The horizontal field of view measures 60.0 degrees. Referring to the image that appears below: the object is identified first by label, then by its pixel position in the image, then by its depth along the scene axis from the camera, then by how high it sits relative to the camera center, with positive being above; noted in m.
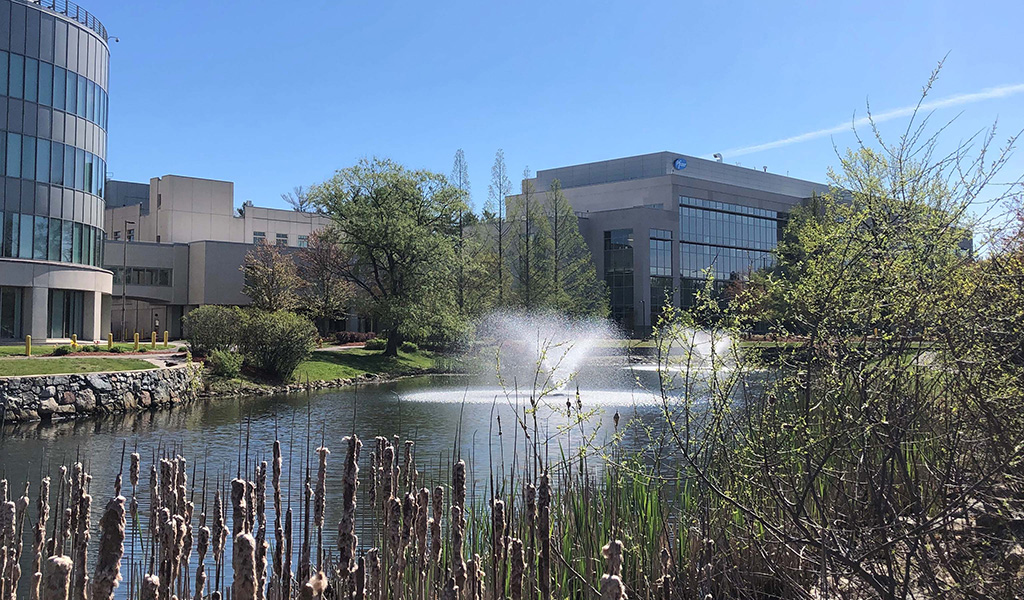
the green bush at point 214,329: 30.62 -0.01
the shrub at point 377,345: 42.50 -0.73
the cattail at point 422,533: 3.75 -0.93
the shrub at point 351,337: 47.88 -0.40
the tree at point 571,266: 51.31 +3.85
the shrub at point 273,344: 30.33 -0.51
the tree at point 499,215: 50.94 +6.75
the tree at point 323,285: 45.81 +2.41
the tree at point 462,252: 42.31 +3.85
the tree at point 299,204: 68.70 +10.99
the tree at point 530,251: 49.28 +4.66
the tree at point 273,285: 43.59 +2.25
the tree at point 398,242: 38.97 +3.93
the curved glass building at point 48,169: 34.94 +6.50
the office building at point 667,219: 61.41 +8.33
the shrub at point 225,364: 28.50 -1.14
